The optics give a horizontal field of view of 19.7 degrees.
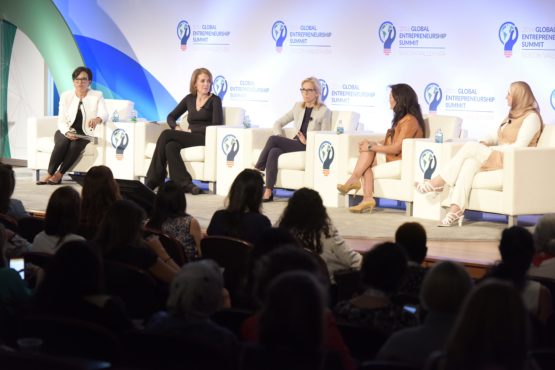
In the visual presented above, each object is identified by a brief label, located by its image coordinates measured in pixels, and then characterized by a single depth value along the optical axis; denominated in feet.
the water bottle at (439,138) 44.78
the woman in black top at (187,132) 53.10
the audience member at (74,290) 16.48
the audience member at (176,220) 26.65
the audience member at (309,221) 24.06
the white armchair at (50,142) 57.12
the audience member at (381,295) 17.39
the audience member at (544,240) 23.71
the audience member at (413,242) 22.05
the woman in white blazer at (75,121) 56.06
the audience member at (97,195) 26.04
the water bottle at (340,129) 48.72
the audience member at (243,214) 25.92
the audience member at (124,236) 21.15
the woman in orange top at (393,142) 46.33
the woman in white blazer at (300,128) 50.26
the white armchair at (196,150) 53.22
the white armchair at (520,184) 41.50
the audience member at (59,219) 23.47
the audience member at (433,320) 14.60
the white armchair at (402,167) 45.51
